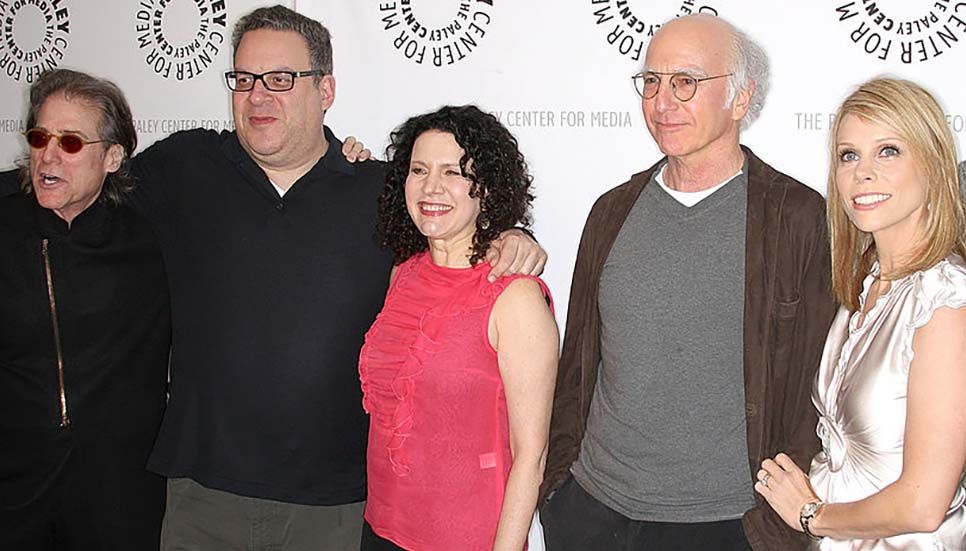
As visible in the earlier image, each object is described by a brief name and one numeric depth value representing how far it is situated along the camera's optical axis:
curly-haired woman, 2.01
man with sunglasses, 2.38
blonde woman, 1.55
